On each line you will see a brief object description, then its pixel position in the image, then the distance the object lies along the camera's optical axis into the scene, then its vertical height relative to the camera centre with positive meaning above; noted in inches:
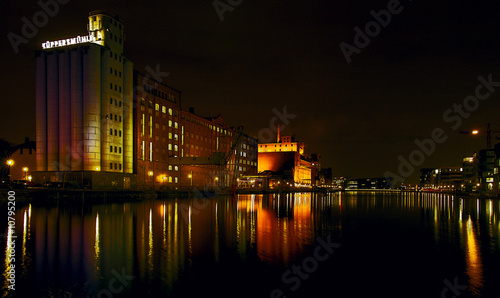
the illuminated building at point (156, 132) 3444.9 +336.4
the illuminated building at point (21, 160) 3390.7 +39.5
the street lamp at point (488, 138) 6215.6 +419.2
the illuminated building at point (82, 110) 2832.2 +449.6
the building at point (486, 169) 5383.9 -107.0
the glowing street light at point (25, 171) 3295.8 -65.1
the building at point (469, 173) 6603.4 -213.1
